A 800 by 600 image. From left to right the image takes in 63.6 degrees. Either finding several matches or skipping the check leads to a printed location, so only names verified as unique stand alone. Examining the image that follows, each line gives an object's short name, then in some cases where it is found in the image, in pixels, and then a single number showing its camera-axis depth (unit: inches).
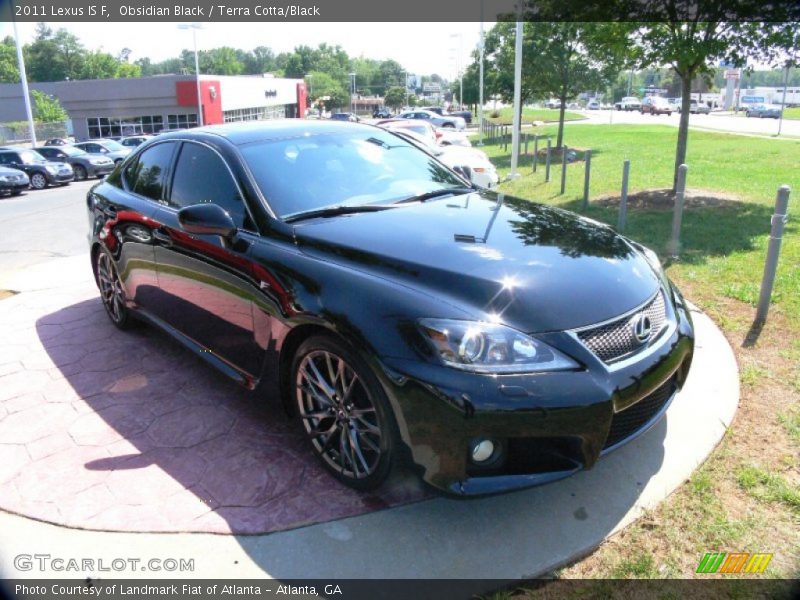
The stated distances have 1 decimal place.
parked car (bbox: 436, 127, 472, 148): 815.0
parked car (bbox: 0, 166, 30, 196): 786.2
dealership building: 2121.1
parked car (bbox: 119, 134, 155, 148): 1278.3
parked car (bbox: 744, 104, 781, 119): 1931.6
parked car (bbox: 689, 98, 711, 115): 2468.0
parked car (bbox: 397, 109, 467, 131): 1665.8
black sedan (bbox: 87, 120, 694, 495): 103.4
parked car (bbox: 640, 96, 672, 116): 2578.7
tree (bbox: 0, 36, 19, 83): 4028.1
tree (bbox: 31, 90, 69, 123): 2116.1
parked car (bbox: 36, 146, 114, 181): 1025.5
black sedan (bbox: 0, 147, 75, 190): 902.4
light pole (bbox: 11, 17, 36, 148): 1250.9
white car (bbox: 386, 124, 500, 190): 526.9
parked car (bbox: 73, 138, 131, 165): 1112.2
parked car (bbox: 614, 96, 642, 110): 3019.2
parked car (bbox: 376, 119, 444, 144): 717.9
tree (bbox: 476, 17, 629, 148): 887.7
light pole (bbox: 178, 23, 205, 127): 1401.3
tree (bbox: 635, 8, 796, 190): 368.5
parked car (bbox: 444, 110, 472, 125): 2527.3
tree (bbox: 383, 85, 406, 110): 4190.5
